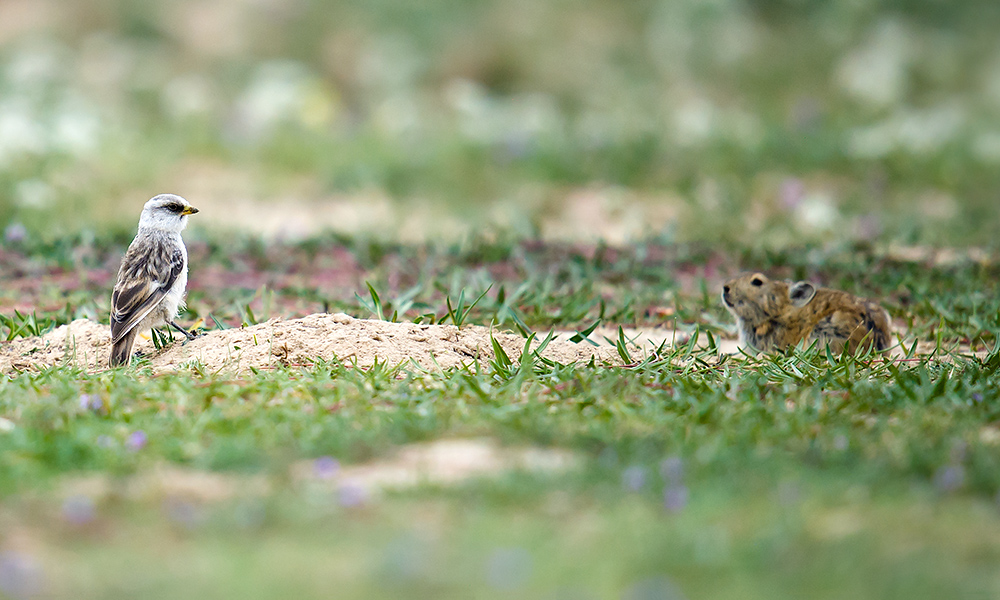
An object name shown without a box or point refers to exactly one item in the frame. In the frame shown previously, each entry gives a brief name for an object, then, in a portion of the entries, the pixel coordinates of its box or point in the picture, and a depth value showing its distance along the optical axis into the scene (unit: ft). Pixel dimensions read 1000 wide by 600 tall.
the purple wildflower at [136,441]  25.48
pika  38.01
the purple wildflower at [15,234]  55.06
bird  35.17
